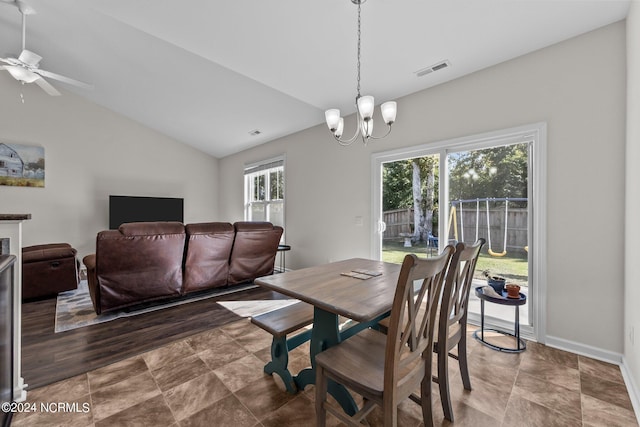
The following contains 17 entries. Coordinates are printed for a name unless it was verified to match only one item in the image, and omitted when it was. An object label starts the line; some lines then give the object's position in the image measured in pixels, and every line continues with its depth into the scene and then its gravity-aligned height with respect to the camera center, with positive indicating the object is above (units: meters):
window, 5.30 +0.45
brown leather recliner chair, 3.23 -0.73
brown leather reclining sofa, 2.69 -0.53
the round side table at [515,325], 2.12 -0.94
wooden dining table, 1.28 -0.44
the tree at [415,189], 3.14 +0.29
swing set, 2.62 -0.07
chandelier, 1.93 +0.75
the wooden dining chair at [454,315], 1.40 -0.59
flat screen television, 5.41 +0.08
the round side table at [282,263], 5.01 -0.96
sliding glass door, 2.40 +0.08
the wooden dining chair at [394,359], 1.04 -0.69
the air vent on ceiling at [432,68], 2.62 +1.45
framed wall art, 4.60 +0.84
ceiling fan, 3.04 +1.73
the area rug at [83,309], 2.68 -1.09
